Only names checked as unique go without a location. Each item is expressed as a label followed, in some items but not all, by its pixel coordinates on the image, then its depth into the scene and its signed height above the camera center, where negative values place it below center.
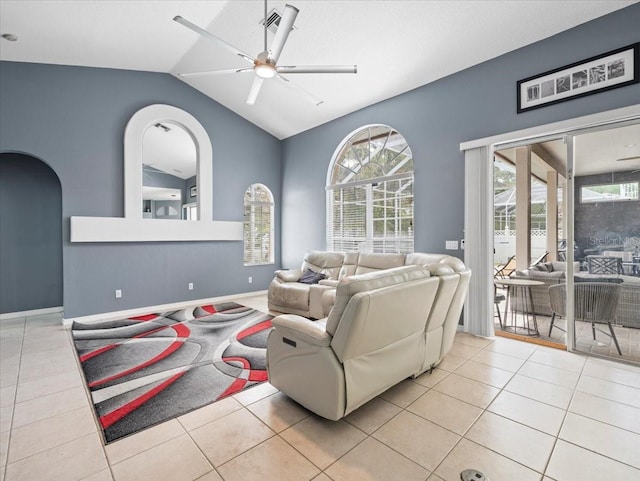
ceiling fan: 2.66 +1.76
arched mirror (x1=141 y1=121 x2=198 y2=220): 7.28 +2.17
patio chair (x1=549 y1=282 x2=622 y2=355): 3.17 -0.68
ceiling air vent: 3.54 +2.61
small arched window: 6.57 +0.35
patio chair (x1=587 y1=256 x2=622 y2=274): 3.12 -0.27
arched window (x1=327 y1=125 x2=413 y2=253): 4.92 +0.83
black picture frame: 2.91 +1.65
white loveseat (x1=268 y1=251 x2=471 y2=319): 4.36 -0.58
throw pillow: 5.17 -0.62
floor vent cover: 1.60 -1.25
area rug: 2.32 -1.22
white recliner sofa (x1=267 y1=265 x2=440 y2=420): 1.88 -0.69
